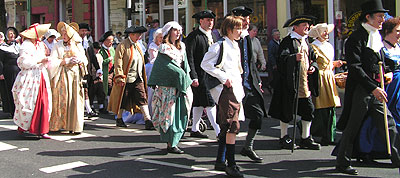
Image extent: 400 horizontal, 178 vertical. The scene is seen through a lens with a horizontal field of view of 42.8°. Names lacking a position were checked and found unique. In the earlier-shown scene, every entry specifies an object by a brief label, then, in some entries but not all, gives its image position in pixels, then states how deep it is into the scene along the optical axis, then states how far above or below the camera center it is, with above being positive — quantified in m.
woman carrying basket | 7.61 -0.12
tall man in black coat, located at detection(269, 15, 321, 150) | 6.99 +0.09
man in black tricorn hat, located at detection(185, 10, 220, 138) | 7.75 +0.53
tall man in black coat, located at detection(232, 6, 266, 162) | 6.45 -0.09
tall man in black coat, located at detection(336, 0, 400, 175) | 5.54 +0.06
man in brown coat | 9.11 +0.22
